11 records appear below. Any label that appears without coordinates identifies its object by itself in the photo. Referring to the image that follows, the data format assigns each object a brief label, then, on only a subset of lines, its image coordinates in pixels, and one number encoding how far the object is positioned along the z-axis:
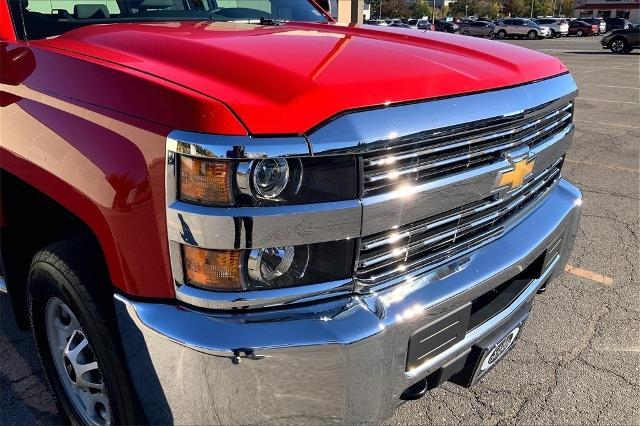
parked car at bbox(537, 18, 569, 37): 43.78
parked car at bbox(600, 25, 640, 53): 26.45
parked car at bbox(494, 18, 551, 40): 41.53
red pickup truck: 1.52
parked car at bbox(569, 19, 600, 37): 45.79
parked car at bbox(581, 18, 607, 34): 47.35
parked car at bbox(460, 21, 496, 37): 43.81
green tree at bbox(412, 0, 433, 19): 89.53
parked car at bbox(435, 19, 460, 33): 44.69
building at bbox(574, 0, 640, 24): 78.38
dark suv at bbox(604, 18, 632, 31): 48.55
